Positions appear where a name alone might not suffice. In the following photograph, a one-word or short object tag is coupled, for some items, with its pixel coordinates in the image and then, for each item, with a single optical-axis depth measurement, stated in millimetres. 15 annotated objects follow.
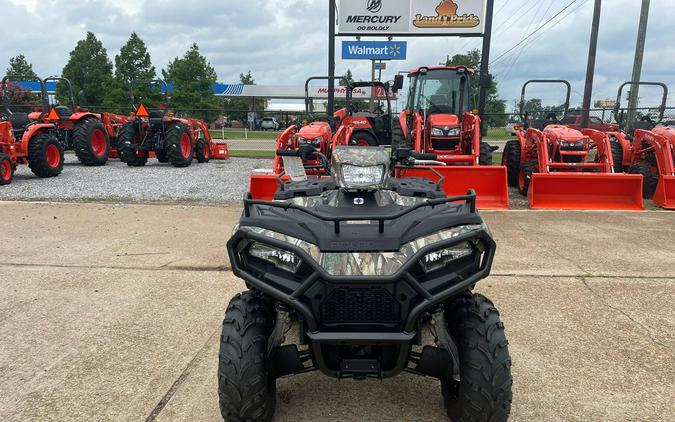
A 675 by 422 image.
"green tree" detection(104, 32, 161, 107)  36281
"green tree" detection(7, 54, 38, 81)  57344
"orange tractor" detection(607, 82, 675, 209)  8492
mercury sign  13367
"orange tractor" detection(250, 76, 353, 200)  7848
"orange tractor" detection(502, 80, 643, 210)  8289
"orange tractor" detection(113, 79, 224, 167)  13125
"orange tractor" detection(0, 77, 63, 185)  9961
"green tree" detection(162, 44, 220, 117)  38594
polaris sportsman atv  2061
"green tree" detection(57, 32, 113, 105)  36797
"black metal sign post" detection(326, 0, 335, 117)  12312
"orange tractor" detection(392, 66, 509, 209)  9534
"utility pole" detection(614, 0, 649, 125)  15703
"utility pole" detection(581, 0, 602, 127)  16109
